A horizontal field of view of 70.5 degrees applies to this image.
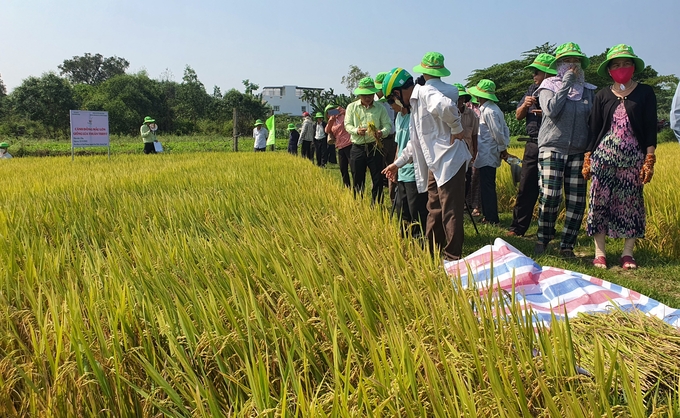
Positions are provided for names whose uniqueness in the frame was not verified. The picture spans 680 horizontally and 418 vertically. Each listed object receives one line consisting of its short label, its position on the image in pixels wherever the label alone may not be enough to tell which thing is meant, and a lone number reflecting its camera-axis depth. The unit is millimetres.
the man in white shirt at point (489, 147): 4797
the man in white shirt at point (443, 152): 2852
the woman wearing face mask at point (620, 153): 3008
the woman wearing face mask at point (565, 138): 3326
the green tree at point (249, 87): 40688
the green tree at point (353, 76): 51781
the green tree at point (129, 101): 33438
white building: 73500
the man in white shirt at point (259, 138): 13797
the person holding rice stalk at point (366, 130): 4902
